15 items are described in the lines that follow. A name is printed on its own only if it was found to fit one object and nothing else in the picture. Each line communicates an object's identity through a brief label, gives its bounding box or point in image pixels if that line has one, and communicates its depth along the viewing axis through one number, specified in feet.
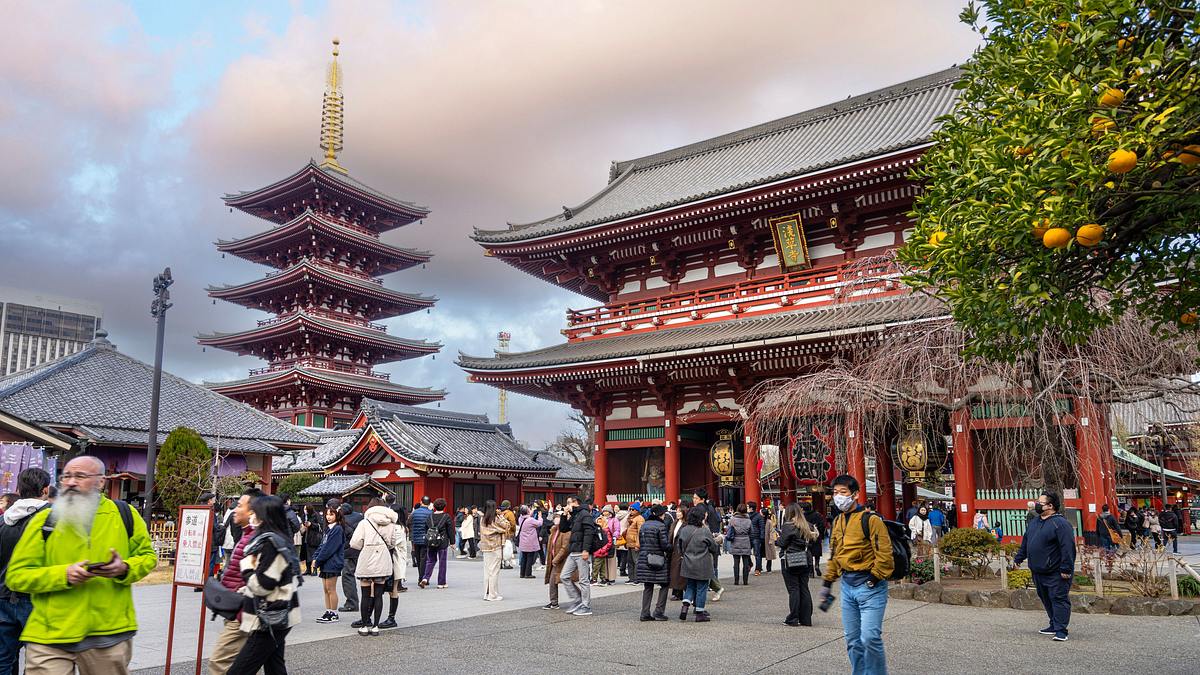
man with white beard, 13.83
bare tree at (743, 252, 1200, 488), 38.75
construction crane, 297.37
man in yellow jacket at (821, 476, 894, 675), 20.99
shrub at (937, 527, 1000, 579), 42.98
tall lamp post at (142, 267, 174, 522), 54.39
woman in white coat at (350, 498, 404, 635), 30.50
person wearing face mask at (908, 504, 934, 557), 57.11
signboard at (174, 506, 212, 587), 24.43
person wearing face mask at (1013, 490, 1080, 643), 29.27
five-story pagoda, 154.71
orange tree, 16.96
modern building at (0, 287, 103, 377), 541.75
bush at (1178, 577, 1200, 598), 35.74
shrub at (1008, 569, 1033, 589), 39.75
